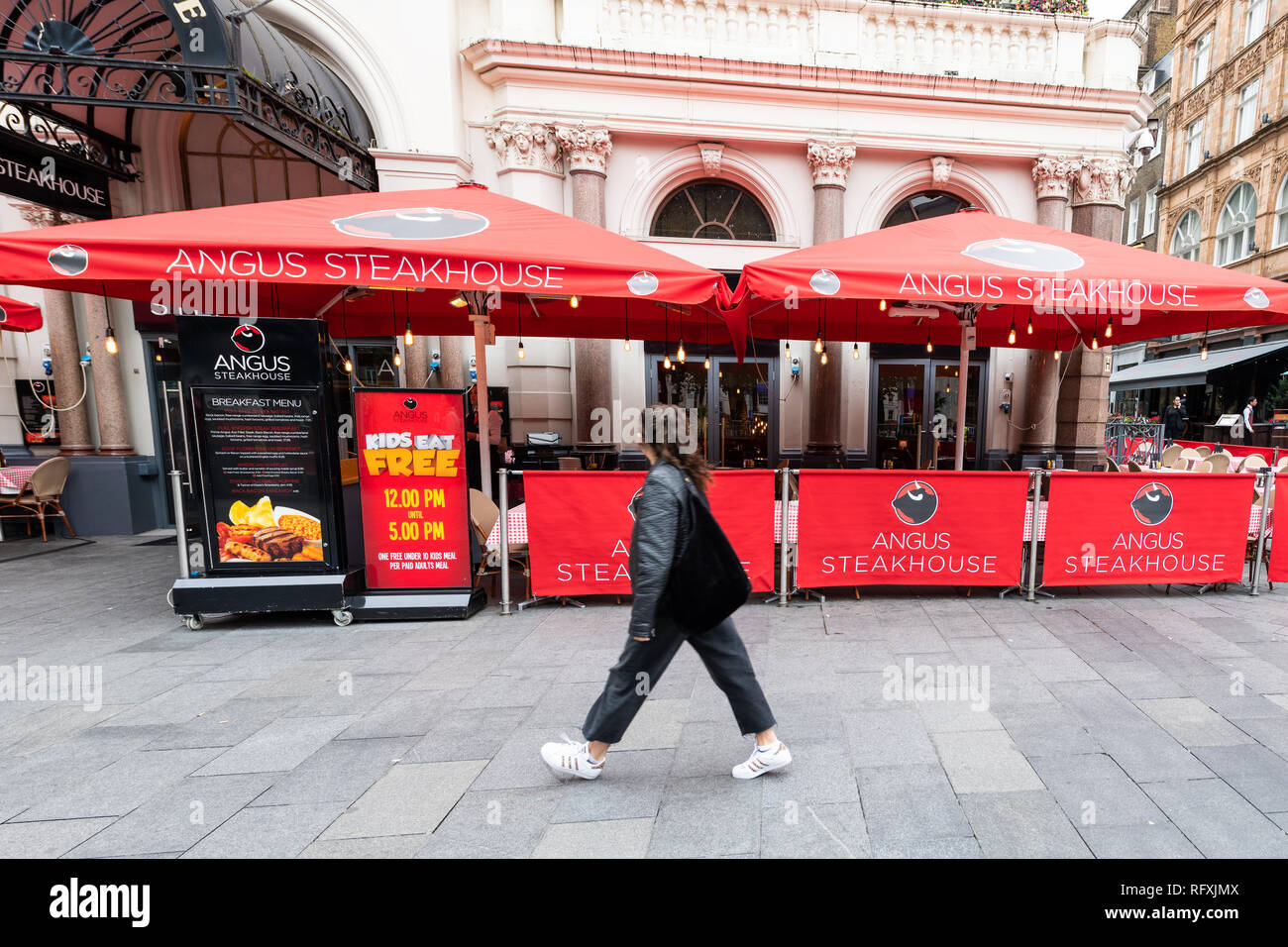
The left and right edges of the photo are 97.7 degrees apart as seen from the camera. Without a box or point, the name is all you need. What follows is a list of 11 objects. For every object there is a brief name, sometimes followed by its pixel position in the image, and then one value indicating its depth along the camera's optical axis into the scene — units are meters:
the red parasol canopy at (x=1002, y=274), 4.67
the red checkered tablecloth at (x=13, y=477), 8.38
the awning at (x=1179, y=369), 19.64
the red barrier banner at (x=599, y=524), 5.10
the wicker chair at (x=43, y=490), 8.21
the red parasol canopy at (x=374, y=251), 4.09
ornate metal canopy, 5.84
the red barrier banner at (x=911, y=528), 5.24
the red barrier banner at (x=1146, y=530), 5.31
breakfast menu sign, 4.72
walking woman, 2.56
